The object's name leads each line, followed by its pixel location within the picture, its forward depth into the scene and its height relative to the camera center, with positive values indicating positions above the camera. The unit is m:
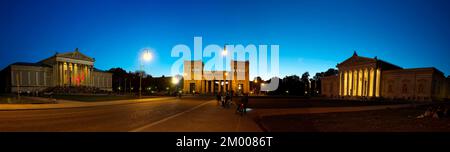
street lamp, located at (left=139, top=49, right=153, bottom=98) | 30.25 +3.04
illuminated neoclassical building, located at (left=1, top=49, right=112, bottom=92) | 78.56 +2.02
